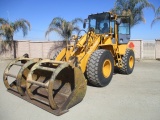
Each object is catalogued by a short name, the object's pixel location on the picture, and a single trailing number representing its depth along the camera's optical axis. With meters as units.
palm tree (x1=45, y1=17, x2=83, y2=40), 10.91
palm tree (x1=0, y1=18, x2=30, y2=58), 10.86
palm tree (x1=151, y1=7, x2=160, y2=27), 9.96
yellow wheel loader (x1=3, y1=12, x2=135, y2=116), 3.00
